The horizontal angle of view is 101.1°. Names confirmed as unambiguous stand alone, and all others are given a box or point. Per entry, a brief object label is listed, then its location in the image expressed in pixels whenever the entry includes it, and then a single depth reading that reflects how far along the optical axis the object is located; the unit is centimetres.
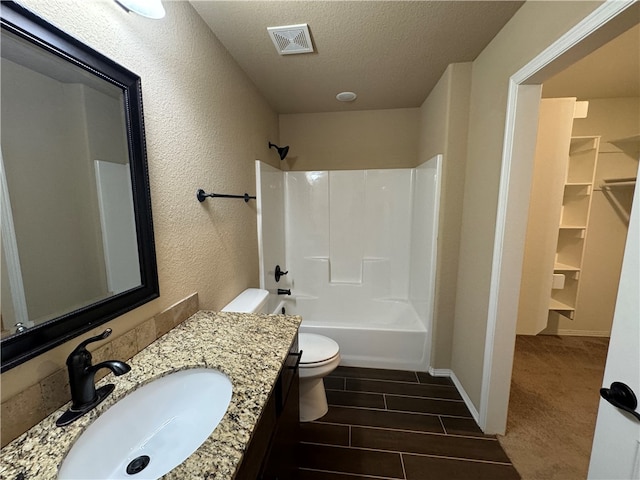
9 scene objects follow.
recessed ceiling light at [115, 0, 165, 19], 85
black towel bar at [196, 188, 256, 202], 138
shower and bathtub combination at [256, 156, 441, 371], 267
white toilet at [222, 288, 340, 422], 169
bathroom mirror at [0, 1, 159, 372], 62
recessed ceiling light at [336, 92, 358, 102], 234
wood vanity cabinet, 72
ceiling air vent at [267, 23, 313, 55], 145
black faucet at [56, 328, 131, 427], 68
